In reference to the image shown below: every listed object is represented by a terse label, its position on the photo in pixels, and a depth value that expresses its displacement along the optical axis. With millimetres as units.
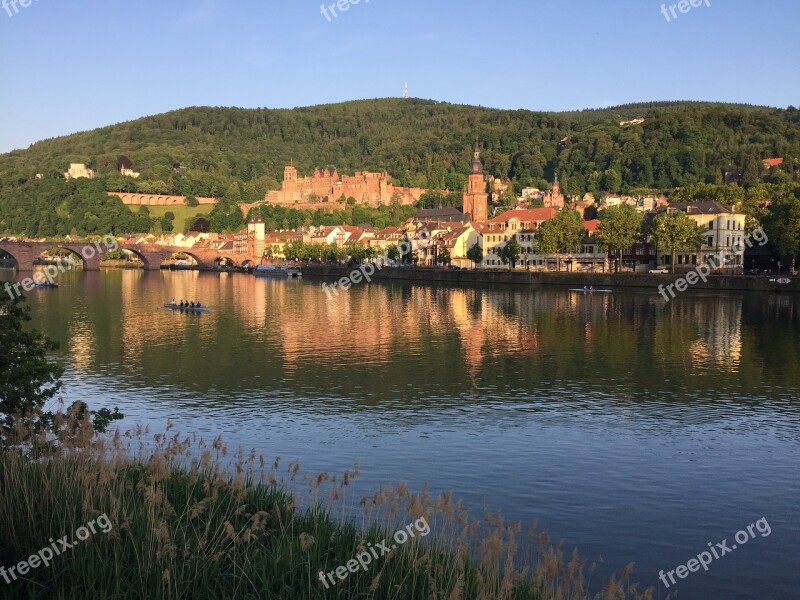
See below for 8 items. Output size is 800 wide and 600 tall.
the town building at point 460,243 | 124438
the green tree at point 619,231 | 90438
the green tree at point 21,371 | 14594
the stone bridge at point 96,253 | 135375
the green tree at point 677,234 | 84062
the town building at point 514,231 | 112688
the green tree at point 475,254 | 116562
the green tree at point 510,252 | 103438
